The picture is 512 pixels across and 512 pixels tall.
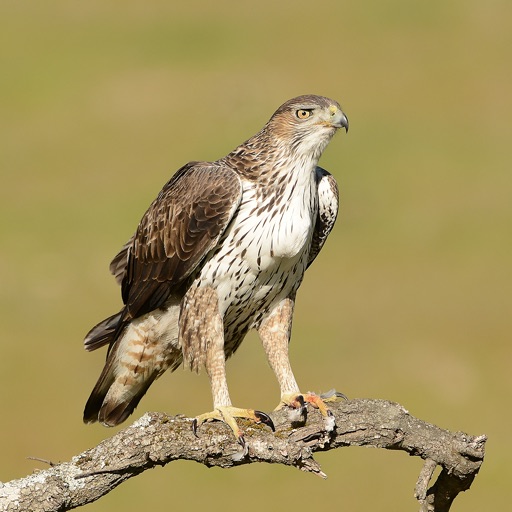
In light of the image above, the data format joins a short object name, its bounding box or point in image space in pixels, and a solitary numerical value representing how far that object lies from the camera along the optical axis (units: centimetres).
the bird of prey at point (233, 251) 1808
